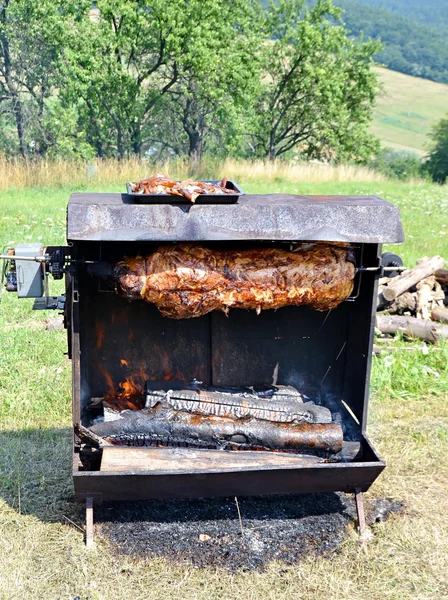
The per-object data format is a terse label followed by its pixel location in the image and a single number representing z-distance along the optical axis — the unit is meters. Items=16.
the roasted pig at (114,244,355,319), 3.53
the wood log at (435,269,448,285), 7.91
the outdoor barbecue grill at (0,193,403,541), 3.35
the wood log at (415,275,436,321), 7.46
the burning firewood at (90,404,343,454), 3.90
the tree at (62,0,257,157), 21.58
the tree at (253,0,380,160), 28.83
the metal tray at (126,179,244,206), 3.43
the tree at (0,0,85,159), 20.45
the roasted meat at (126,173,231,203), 3.44
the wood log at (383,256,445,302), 7.23
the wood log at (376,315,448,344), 6.82
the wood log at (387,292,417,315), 7.47
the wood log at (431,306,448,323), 7.40
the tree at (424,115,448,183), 33.31
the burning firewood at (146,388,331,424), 4.11
